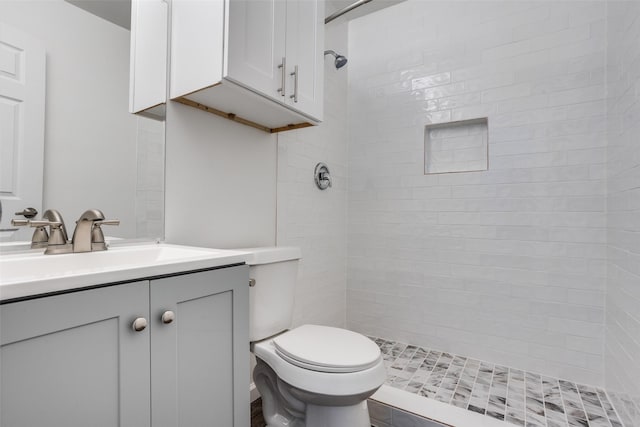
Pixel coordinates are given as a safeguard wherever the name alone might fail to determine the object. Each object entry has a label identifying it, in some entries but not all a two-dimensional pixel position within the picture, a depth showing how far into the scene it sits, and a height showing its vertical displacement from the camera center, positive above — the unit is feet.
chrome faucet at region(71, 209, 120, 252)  3.59 -0.21
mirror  3.60 +1.09
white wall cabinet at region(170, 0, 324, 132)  3.95 +2.09
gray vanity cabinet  2.09 -1.09
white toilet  3.90 -1.82
